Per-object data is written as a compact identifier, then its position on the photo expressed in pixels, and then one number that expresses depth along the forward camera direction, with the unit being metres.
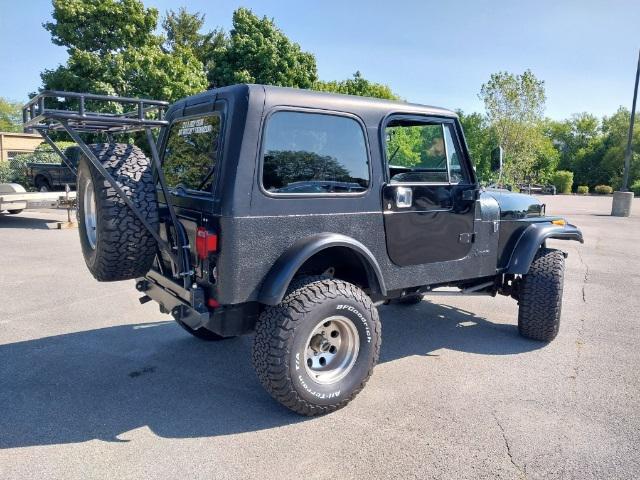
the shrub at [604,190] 41.44
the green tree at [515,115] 26.48
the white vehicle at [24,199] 12.27
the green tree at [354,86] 29.72
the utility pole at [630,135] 17.42
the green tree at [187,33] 37.03
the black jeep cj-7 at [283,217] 3.01
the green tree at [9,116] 57.62
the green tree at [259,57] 22.62
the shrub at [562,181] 43.00
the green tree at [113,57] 17.41
